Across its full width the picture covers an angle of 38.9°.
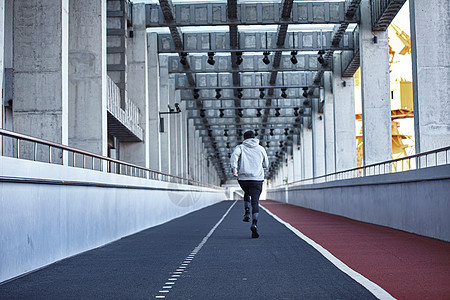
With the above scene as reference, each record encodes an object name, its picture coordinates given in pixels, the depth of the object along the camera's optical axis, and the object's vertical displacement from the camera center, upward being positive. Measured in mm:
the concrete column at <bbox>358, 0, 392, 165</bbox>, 26312 +4539
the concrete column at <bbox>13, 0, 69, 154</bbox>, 15234 +2889
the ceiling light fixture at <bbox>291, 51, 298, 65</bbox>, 31541 +6429
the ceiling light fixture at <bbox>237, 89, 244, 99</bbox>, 41653 +6057
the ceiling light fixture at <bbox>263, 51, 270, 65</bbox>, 31631 +6349
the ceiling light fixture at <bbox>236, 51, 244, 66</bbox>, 31781 +6407
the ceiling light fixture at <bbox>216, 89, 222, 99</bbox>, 40625 +5976
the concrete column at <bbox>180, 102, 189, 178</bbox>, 45550 +3598
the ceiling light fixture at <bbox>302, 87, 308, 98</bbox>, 41250 +6049
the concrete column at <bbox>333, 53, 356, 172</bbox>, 35281 +3566
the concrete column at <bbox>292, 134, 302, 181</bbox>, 68312 +2574
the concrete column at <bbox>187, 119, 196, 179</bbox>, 54656 +3534
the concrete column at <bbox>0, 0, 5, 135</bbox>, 11109 +2752
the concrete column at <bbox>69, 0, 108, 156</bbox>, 19875 +3517
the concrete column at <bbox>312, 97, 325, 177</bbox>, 47031 +3251
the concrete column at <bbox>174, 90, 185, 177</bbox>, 43059 +3384
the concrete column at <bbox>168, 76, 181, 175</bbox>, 40062 +3380
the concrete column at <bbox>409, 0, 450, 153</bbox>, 16688 +2958
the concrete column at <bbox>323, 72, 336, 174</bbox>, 40219 +3510
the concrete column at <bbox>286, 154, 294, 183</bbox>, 79650 +2460
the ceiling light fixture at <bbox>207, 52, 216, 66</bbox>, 32000 +6447
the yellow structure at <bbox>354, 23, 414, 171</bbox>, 43906 +6760
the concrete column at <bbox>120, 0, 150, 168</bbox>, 28734 +5175
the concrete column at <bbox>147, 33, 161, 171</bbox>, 32250 +4508
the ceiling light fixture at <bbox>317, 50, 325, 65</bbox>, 31734 +6364
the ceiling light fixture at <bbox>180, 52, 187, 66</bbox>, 32156 +6542
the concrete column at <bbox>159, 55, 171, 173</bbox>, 35781 +4682
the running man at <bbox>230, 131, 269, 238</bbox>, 11920 +368
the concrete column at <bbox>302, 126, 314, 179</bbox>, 57375 +2576
